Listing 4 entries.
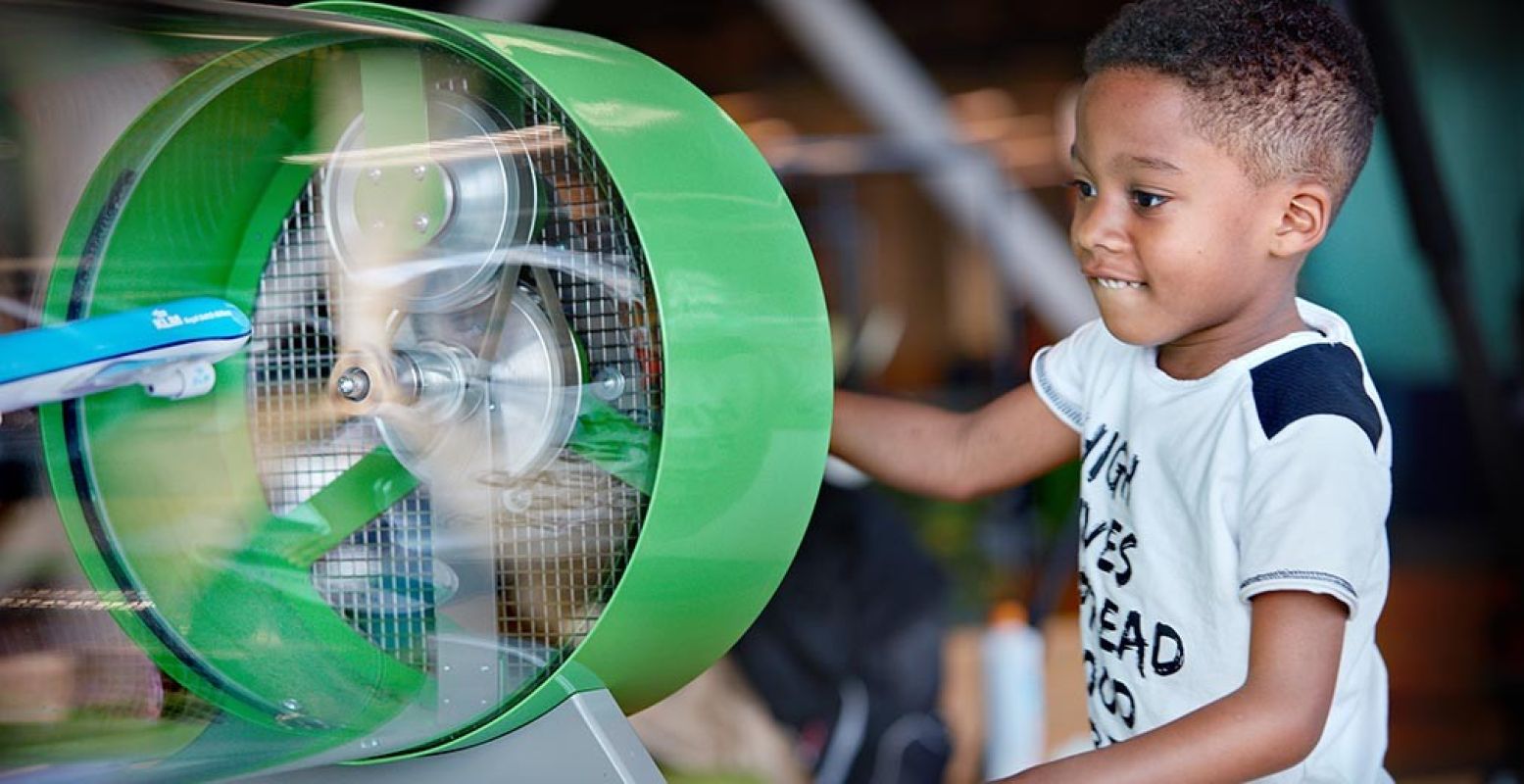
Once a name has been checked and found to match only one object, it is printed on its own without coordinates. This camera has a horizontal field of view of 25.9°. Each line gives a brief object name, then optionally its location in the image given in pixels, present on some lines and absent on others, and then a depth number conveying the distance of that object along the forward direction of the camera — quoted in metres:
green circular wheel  1.79
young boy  1.85
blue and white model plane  1.70
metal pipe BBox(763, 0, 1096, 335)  5.01
